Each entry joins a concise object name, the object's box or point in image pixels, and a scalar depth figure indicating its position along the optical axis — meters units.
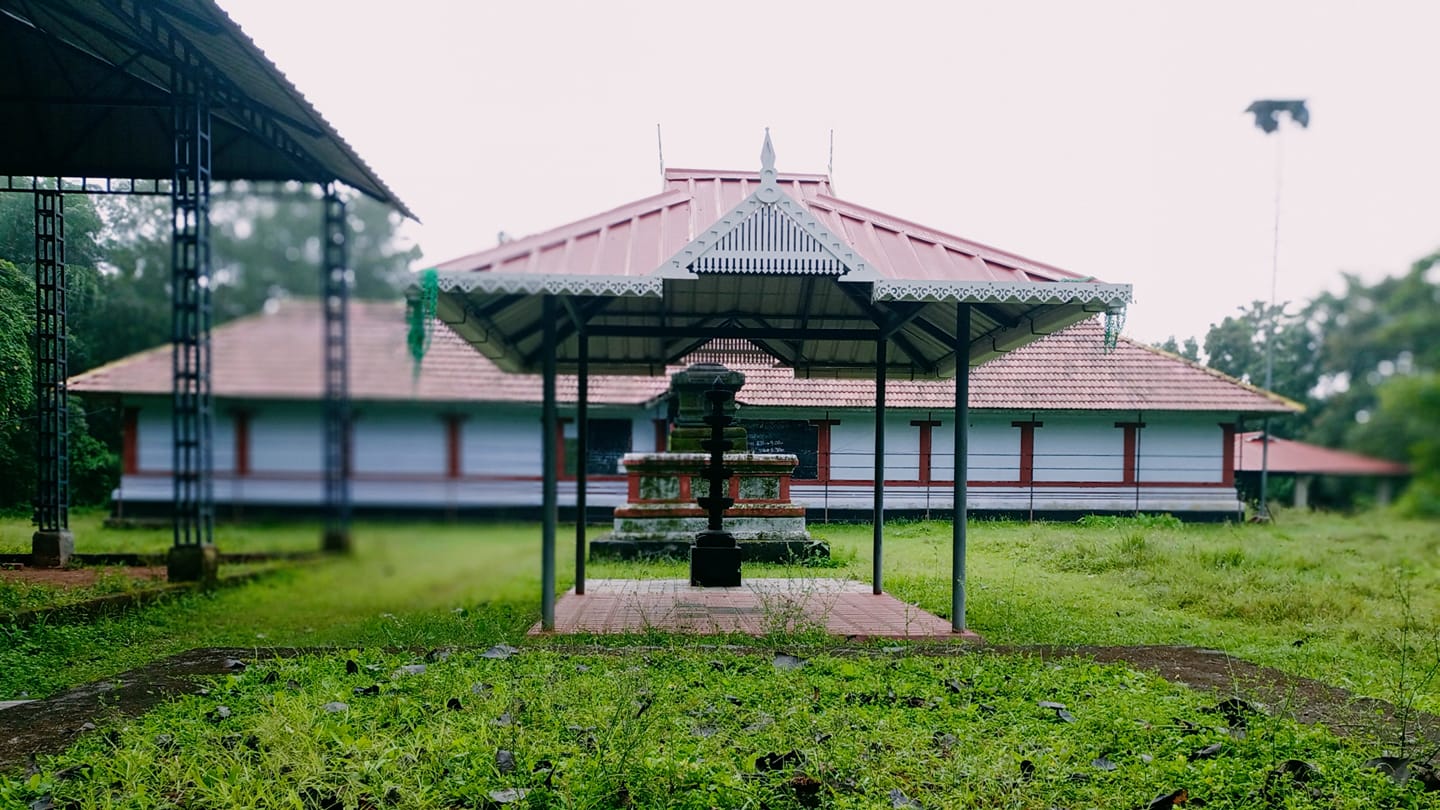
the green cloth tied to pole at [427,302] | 3.74
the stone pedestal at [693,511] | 8.79
